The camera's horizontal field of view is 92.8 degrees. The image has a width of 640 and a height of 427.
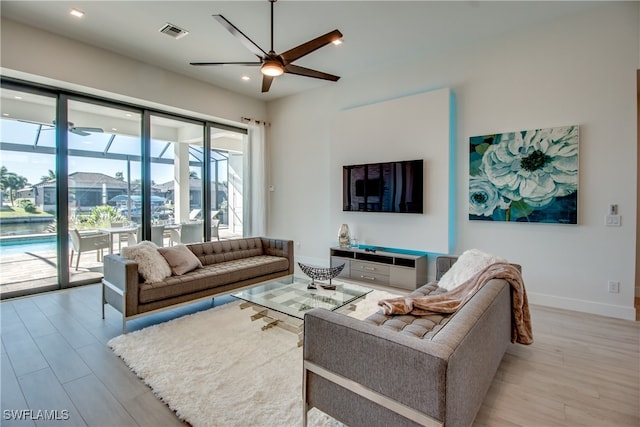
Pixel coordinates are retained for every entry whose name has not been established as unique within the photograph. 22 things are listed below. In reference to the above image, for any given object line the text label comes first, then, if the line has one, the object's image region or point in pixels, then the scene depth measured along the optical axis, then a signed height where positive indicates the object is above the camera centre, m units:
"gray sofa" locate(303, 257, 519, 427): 1.21 -0.72
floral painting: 3.50 +0.42
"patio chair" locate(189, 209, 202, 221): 5.76 -0.09
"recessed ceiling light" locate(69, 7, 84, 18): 3.40 +2.22
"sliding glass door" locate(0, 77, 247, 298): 4.02 +0.42
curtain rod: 6.16 +1.86
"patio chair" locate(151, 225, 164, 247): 5.19 -0.43
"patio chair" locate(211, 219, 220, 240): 6.09 -0.37
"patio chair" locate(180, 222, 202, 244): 5.65 -0.44
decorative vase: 5.20 -0.45
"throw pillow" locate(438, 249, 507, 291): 2.65 -0.52
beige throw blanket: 2.24 -0.70
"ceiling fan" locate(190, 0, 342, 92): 2.80 +1.54
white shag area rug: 1.83 -1.20
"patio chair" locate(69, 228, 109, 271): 4.45 -0.50
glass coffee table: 2.69 -0.85
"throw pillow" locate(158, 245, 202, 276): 3.46 -0.58
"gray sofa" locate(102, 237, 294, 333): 2.91 -0.75
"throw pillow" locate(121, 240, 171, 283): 3.11 -0.55
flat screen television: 4.47 +0.36
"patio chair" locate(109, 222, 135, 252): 4.82 -0.40
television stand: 4.38 -0.85
